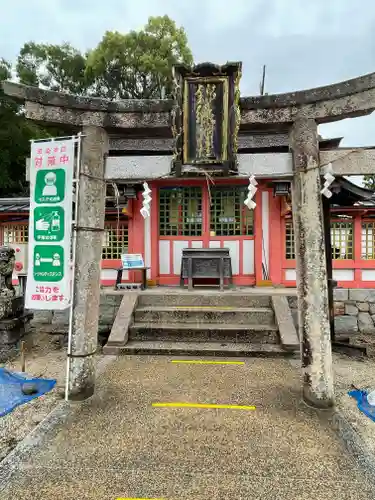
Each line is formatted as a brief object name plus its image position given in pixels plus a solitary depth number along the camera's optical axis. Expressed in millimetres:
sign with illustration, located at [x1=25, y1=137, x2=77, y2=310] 4121
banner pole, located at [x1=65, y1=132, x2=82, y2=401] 4172
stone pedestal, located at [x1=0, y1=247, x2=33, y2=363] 6336
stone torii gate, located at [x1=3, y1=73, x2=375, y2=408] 3963
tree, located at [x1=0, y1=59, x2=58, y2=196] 18500
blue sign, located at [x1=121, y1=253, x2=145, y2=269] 8633
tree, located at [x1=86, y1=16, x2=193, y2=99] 20094
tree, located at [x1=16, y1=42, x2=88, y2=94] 22734
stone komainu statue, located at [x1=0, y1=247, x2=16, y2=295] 6484
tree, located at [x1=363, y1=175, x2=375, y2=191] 27239
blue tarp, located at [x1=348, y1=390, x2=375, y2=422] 3998
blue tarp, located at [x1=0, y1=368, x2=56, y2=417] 4258
